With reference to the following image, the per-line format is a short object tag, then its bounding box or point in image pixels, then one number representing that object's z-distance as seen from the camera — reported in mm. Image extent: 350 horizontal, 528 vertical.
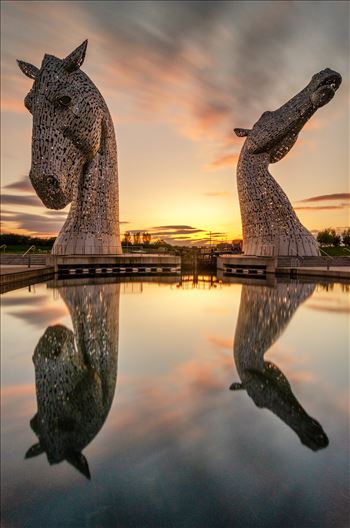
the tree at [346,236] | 57875
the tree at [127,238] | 54494
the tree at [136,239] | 57744
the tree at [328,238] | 58250
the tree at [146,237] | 65956
